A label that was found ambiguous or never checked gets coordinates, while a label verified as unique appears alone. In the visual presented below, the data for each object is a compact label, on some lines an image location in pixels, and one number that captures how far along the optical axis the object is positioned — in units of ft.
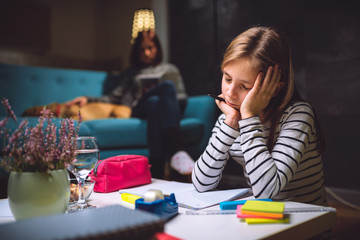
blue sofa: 6.88
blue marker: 2.09
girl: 2.62
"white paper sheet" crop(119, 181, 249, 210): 2.26
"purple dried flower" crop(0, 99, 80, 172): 1.82
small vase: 1.81
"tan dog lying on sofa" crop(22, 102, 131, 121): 7.54
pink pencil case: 2.83
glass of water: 2.32
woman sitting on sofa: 7.10
